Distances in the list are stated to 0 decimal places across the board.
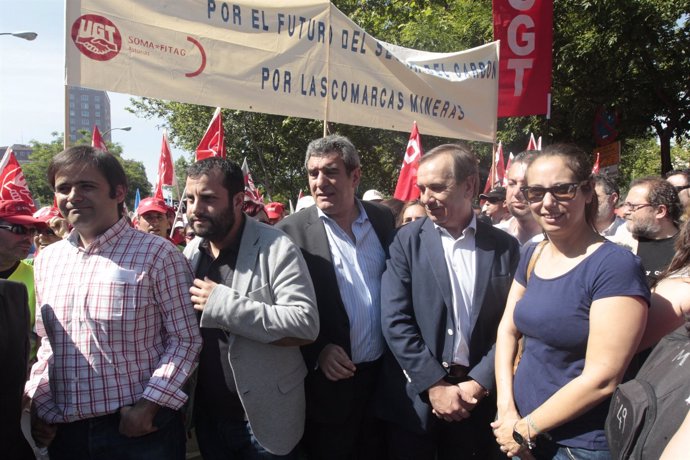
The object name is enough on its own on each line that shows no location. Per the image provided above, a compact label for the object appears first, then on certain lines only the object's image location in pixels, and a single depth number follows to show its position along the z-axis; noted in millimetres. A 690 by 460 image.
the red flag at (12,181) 4500
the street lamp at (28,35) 18088
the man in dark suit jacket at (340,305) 2707
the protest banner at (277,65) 3900
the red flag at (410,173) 6285
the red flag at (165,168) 6921
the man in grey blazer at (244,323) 2258
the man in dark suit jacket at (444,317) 2492
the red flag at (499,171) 8467
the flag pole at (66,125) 3423
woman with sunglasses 1865
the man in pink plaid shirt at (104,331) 2162
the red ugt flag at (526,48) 6641
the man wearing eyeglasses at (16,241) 2885
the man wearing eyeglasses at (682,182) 4543
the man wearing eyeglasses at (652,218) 3820
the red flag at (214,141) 5773
